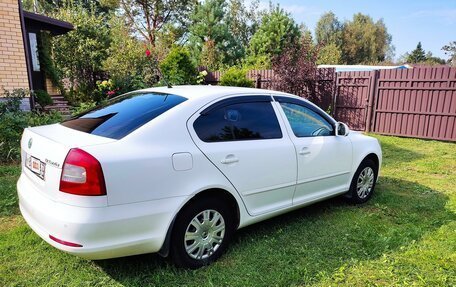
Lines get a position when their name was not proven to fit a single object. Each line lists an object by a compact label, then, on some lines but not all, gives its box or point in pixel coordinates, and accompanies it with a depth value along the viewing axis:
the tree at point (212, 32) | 25.44
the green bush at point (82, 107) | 9.81
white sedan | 2.33
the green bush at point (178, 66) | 12.53
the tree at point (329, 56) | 29.48
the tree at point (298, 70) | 11.84
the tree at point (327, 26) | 47.41
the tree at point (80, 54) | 16.88
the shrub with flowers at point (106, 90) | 13.27
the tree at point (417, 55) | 65.56
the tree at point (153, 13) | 29.73
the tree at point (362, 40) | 45.62
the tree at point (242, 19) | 33.31
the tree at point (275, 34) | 23.22
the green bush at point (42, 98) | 10.48
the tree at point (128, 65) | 13.58
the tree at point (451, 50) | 52.93
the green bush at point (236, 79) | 12.46
